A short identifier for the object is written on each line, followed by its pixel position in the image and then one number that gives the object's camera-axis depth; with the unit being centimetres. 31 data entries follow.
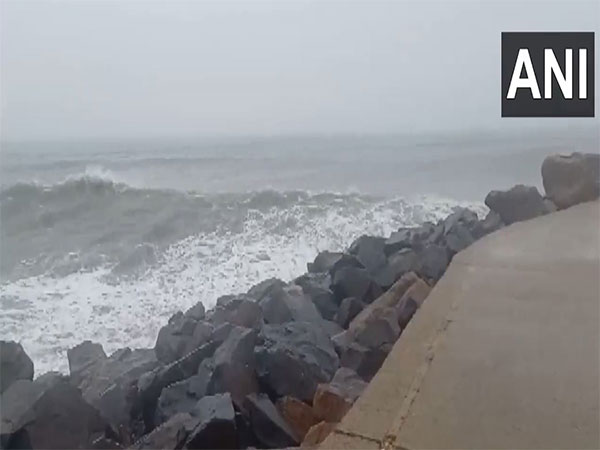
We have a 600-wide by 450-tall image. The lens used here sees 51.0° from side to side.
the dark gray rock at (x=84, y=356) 496
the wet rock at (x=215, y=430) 285
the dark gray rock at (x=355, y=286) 558
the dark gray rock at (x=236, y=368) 346
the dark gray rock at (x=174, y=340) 459
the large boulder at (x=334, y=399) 308
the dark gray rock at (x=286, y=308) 495
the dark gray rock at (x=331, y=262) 632
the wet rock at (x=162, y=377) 379
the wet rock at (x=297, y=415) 321
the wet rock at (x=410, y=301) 425
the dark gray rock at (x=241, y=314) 471
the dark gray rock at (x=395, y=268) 572
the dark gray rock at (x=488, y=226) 668
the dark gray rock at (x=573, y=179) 702
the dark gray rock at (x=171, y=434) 293
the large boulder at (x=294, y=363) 362
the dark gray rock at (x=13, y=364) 400
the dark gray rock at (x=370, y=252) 620
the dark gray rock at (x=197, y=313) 540
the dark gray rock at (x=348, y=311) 505
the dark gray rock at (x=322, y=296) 541
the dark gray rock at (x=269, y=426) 309
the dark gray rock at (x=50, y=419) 310
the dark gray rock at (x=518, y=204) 687
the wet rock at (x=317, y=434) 277
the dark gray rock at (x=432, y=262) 554
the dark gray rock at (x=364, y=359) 372
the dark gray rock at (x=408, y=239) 664
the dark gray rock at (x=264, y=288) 568
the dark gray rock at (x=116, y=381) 378
